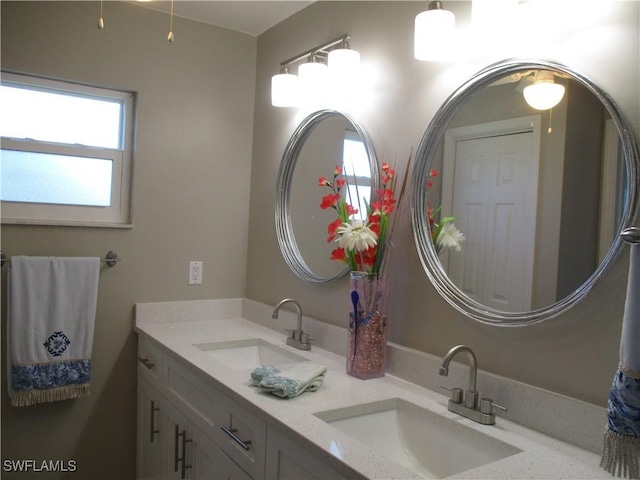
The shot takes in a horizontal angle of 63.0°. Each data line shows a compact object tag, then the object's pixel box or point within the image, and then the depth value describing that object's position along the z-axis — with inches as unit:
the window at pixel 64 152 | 86.9
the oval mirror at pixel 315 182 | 77.7
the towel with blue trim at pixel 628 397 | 38.1
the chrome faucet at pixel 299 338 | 81.7
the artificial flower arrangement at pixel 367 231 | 65.2
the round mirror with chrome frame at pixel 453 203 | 45.6
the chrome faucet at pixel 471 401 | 53.4
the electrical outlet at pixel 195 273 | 102.3
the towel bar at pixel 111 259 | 93.3
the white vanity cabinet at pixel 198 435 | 52.9
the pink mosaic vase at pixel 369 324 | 66.7
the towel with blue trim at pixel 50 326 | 83.4
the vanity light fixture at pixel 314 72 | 75.7
